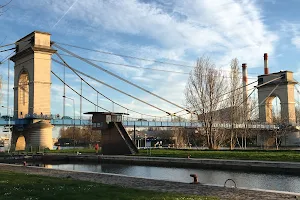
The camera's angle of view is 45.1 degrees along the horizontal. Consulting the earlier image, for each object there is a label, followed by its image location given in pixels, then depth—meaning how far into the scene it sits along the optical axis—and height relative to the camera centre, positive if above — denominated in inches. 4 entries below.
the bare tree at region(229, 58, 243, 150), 1622.8 +135.5
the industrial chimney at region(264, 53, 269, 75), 3325.1 +619.5
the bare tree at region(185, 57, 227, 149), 1455.5 +136.1
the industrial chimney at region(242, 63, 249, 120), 1902.7 +468.8
